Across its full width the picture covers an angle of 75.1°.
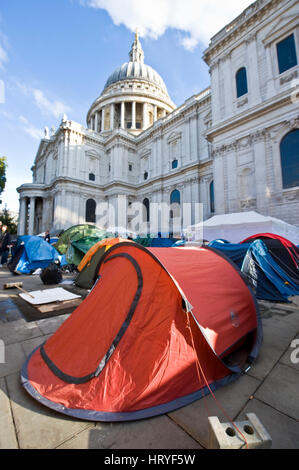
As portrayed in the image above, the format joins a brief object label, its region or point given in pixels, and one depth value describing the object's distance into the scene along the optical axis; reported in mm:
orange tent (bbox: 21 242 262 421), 1833
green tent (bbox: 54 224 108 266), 9867
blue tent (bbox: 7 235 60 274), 8977
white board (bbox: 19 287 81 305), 4777
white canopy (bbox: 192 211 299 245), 10078
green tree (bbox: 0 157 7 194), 21769
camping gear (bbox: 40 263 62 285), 6707
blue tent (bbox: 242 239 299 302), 5426
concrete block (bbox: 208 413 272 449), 1164
